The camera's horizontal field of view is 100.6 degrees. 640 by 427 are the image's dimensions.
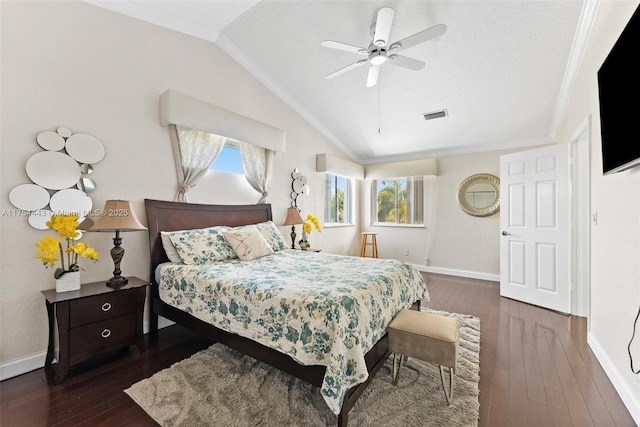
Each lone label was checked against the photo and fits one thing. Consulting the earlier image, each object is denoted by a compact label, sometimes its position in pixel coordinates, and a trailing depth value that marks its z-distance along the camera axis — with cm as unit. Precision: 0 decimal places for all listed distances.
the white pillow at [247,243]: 281
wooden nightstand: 186
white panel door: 323
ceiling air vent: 401
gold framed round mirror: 463
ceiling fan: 206
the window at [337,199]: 529
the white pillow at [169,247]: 260
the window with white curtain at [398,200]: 549
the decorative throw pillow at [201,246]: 256
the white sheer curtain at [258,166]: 366
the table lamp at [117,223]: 214
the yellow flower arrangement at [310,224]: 430
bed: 143
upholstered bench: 158
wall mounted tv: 141
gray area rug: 151
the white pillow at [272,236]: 342
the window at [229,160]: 340
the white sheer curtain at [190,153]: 294
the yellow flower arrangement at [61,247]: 194
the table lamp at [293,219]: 397
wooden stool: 565
